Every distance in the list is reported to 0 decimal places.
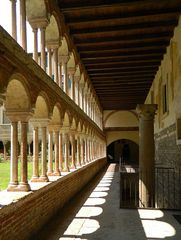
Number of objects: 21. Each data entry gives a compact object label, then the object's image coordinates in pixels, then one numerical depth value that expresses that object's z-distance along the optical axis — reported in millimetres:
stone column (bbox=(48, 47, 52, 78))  6014
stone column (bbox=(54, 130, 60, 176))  6325
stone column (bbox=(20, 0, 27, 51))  4464
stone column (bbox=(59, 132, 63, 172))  7040
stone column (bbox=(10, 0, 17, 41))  4090
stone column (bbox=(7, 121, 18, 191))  4063
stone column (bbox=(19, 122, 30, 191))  4224
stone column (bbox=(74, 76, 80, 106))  9747
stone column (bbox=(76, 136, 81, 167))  9838
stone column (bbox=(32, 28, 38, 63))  5067
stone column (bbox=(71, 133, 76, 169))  8568
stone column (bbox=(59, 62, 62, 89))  6991
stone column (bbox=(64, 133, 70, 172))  7339
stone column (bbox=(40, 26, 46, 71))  5434
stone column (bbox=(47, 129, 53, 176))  6030
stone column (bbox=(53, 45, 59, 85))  6524
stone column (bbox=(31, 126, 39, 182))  5021
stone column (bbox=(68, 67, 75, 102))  8551
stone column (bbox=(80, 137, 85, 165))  10538
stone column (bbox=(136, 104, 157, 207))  5893
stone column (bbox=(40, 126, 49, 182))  5169
